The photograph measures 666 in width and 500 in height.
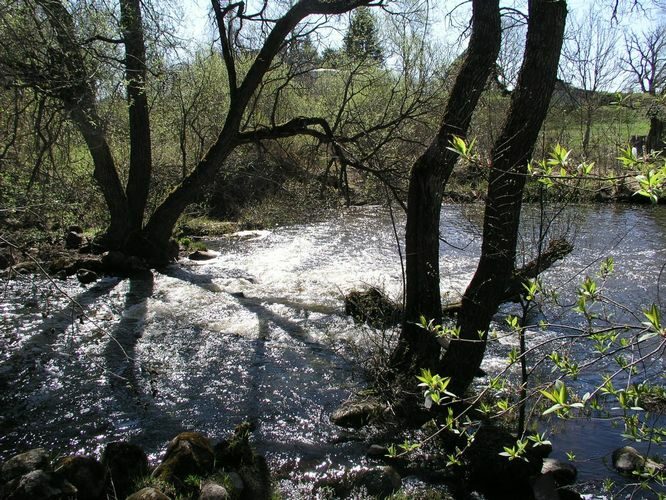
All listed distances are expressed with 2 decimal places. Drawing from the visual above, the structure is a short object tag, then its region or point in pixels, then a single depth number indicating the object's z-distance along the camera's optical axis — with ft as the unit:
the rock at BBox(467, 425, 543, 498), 16.80
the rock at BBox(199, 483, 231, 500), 14.89
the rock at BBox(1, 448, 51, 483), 15.43
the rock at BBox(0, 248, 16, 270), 36.14
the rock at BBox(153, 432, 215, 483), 16.08
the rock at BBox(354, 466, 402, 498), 16.30
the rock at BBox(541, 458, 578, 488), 16.90
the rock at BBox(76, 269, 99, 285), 38.29
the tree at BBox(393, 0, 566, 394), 17.39
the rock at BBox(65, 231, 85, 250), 43.49
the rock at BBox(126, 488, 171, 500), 14.47
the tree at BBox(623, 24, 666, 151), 79.00
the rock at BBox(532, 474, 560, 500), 16.03
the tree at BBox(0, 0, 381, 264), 22.02
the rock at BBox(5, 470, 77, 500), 14.29
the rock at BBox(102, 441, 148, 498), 15.69
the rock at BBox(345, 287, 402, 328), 27.22
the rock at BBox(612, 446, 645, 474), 17.40
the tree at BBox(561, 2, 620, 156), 78.48
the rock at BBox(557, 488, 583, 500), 16.14
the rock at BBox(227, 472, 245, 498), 15.65
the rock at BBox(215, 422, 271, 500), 15.94
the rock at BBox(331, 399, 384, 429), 19.98
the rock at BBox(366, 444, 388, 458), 18.19
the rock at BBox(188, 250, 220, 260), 47.29
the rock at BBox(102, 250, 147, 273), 41.22
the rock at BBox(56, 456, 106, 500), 15.16
